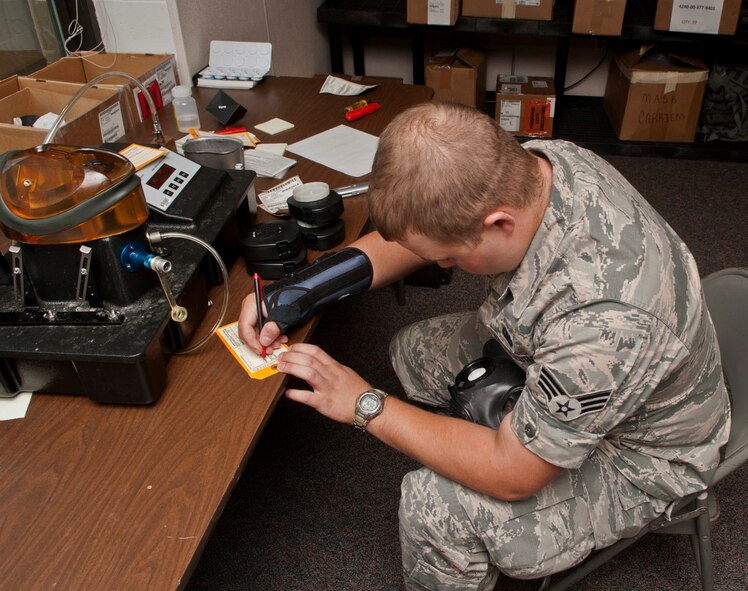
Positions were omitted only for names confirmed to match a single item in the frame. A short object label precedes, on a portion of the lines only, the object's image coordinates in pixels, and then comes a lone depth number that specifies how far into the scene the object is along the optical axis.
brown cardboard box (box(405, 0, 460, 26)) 2.84
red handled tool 1.87
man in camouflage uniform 0.89
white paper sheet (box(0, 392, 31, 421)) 0.97
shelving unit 2.85
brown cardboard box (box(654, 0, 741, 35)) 2.66
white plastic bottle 1.77
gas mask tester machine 0.93
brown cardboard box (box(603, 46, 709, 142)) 2.87
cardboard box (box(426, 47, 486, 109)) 3.08
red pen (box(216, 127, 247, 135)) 1.76
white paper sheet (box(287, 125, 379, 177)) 1.62
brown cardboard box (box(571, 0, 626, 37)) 2.73
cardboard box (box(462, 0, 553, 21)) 2.86
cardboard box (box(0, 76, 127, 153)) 1.53
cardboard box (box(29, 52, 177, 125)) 1.86
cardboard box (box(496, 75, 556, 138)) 3.09
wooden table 0.77
